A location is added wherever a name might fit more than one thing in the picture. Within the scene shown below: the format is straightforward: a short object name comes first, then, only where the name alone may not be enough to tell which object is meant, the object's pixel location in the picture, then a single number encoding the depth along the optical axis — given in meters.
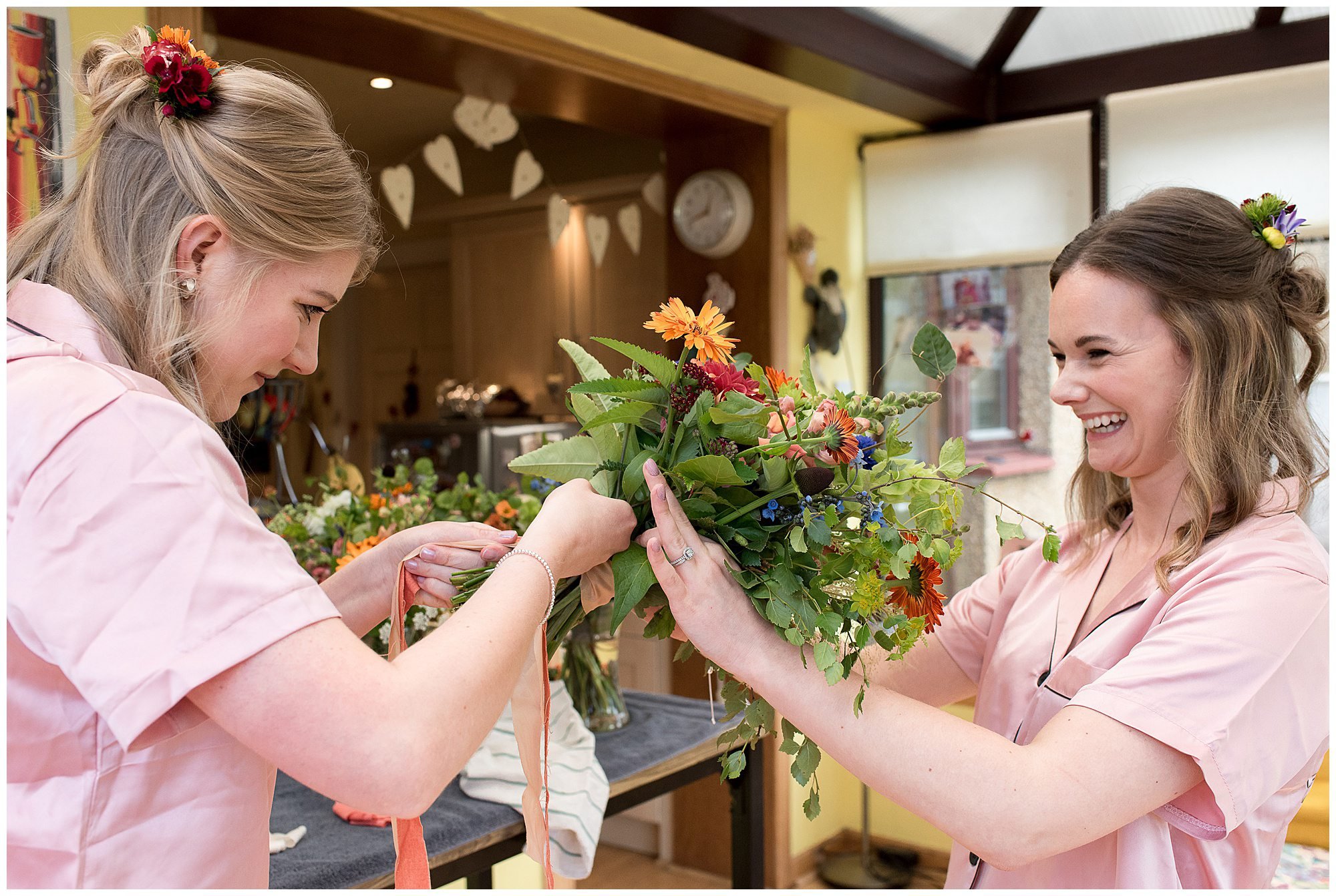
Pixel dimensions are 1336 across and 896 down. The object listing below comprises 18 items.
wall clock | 3.87
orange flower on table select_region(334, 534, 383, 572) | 2.07
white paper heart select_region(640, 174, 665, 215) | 4.31
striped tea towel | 1.98
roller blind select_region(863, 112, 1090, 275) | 3.84
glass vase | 2.40
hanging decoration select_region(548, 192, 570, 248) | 3.71
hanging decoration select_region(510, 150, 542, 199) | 3.56
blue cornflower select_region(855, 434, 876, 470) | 1.17
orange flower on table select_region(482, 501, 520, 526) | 2.27
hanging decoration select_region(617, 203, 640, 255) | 4.15
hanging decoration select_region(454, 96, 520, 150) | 3.36
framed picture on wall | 1.94
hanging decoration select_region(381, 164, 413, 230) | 3.10
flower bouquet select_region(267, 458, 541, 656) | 2.11
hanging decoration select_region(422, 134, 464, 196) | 3.31
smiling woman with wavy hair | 1.13
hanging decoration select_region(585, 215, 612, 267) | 4.20
